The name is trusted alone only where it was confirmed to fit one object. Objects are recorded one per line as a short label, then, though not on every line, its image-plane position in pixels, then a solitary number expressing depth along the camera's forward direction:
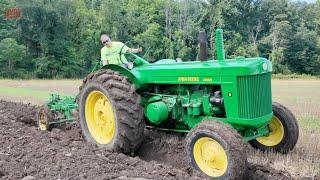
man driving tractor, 8.02
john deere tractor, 5.65
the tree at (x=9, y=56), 45.91
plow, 8.73
